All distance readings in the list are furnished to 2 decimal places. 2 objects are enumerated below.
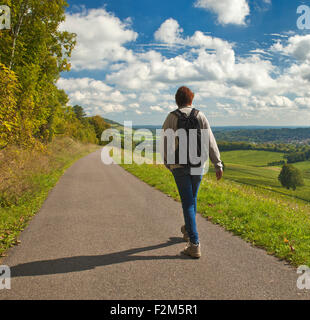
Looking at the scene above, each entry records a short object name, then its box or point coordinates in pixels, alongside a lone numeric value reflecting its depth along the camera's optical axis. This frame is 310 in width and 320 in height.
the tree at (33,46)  9.93
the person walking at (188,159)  3.81
